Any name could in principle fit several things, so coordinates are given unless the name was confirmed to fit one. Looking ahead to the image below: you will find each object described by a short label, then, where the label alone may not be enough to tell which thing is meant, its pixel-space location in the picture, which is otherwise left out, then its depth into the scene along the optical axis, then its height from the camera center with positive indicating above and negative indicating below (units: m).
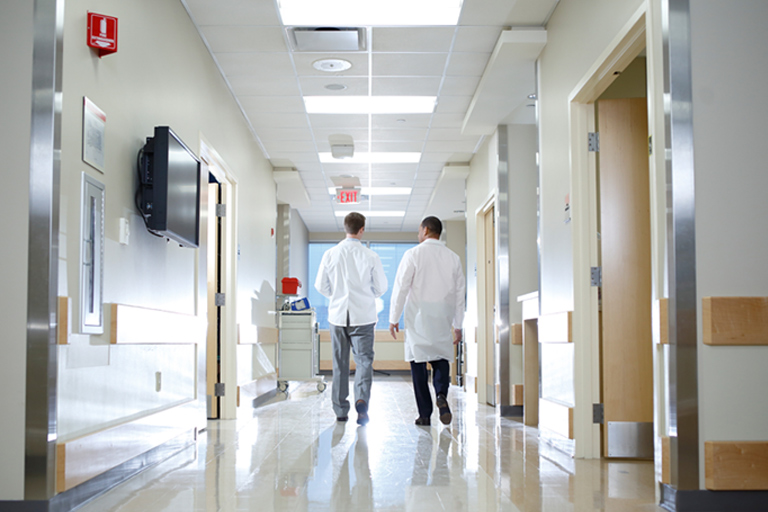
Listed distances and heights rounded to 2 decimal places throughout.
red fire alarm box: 2.87 +1.11
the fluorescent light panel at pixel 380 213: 12.20 +1.57
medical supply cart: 8.67 -0.55
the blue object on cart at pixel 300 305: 8.99 -0.02
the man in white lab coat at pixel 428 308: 4.97 -0.04
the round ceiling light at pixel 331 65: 5.29 +1.80
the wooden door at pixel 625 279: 3.87 +0.13
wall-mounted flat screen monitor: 3.42 +0.60
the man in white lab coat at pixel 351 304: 5.27 +0.00
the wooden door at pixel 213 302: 5.87 +0.02
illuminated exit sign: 9.43 +1.44
